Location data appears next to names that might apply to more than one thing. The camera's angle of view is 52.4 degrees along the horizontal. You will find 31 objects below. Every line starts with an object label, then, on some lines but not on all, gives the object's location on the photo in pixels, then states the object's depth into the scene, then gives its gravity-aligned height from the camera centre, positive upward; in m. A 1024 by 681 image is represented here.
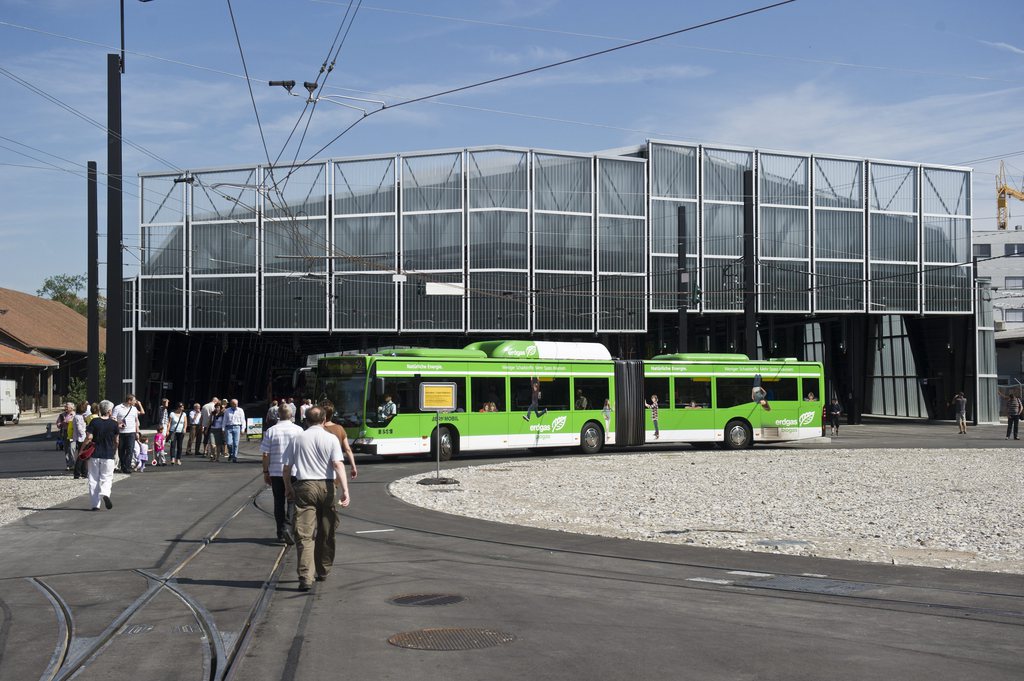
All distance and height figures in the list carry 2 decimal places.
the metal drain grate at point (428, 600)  8.75 -1.94
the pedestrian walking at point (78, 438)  23.02 -1.48
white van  59.16 -1.60
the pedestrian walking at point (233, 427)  29.73 -1.55
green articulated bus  27.81 -0.84
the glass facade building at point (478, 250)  49.62 +5.93
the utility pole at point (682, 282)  39.44 +3.34
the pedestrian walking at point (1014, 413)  40.28 -1.76
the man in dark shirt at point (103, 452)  16.14 -1.21
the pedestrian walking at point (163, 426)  28.86 -1.45
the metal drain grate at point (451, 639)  7.14 -1.89
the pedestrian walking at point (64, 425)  25.58 -1.69
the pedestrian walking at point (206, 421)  31.15 -1.43
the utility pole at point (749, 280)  38.31 +3.35
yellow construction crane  155.75 +25.77
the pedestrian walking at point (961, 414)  44.81 -1.99
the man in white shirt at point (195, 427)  32.88 -1.69
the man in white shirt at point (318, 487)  9.74 -1.08
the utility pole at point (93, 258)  26.25 +3.00
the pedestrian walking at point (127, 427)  23.28 -1.20
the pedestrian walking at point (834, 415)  45.65 -2.04
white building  98.88 +8.11
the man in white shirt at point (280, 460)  12.29 -1.05
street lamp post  23.42 +3.03
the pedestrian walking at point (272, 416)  26.80 -1.13
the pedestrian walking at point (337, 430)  13.31 -0.76
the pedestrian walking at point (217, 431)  29.92 -1.65
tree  121.44 +9.88
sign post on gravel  24.93 -0.62
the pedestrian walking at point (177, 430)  28.59 -1.56
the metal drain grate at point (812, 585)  9.31 -1.99
